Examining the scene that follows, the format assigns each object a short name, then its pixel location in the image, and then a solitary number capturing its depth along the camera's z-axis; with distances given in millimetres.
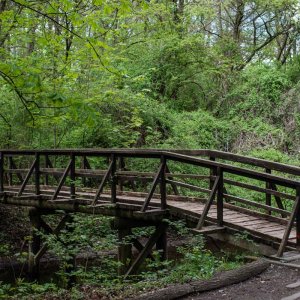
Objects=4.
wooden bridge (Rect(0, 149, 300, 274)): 7121
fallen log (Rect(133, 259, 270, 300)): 4961
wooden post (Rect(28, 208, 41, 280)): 11461
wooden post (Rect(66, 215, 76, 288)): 9492
